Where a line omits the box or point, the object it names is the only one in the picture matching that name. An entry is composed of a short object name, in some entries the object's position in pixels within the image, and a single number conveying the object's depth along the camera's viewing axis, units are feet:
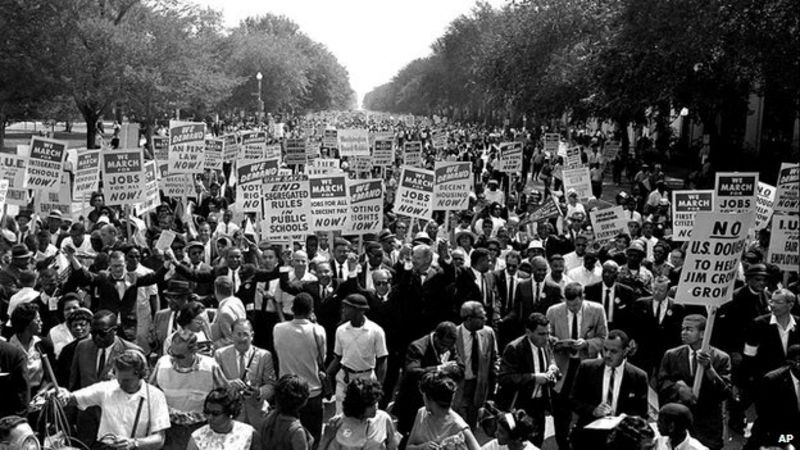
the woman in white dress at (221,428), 18.51
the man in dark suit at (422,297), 31.91
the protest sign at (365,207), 44.50
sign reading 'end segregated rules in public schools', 42.24
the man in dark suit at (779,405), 24.56
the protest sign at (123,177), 47.75
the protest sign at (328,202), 42.73
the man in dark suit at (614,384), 24.43
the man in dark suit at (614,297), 33.86
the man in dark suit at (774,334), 29.78
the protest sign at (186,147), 60.34
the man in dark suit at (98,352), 24.03
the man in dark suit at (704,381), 24.97
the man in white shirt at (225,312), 27.32
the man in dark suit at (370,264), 34.47
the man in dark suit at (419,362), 24.86
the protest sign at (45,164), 50.80
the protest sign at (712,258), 27.32
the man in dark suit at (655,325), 32.83
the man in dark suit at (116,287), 32.53
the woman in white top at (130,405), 19.77
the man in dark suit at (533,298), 33.12
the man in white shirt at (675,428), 19.99
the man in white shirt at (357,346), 26.30
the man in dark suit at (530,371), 25.89
